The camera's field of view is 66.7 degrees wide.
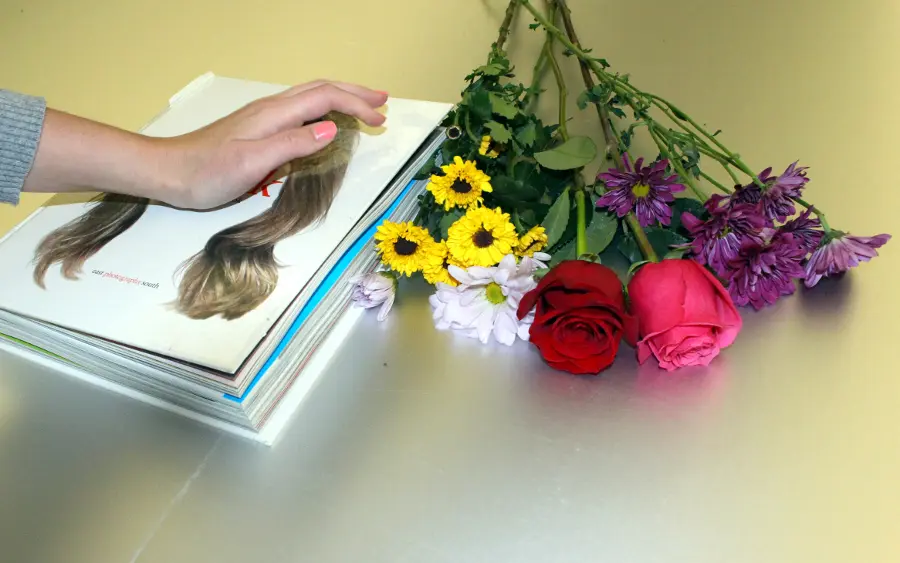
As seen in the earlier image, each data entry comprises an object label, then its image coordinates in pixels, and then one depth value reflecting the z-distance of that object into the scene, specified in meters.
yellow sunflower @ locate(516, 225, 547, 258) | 0.61
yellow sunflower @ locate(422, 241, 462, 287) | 0.63
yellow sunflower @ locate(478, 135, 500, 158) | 0.65
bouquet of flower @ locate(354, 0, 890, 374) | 0.53
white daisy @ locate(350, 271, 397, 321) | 0.64
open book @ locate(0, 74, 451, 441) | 0.55
